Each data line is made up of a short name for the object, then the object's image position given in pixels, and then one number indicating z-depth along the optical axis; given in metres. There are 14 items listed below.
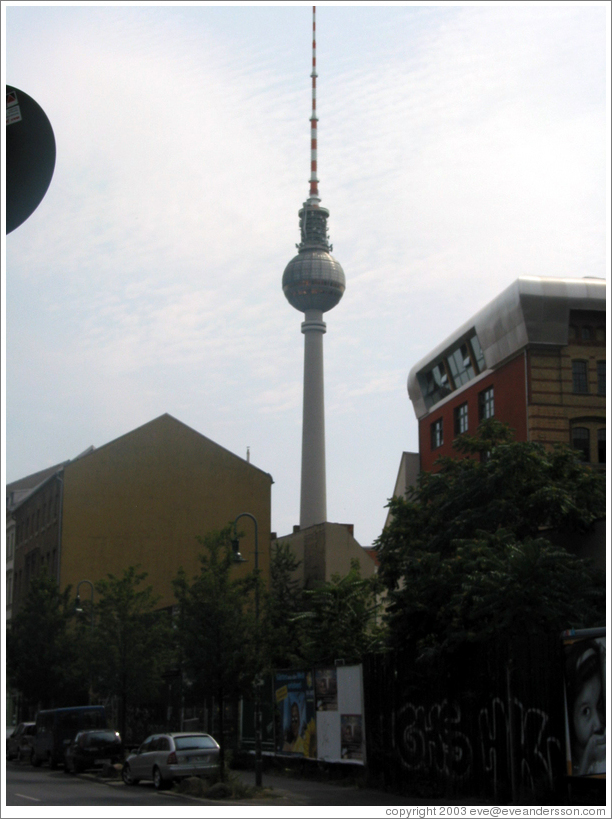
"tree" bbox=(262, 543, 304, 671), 26.18
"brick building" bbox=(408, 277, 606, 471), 44.22
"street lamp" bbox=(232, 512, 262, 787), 22.51
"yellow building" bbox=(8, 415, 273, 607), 59.75
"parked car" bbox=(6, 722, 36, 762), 42.19
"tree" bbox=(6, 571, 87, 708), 49.44
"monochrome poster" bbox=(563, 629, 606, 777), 15.20
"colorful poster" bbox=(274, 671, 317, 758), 26.78
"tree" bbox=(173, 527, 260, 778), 25.58
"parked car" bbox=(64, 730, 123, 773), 32.25
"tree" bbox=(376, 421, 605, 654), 19.83
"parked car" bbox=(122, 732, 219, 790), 25.23
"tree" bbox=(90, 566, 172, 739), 36.09
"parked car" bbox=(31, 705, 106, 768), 36.56
